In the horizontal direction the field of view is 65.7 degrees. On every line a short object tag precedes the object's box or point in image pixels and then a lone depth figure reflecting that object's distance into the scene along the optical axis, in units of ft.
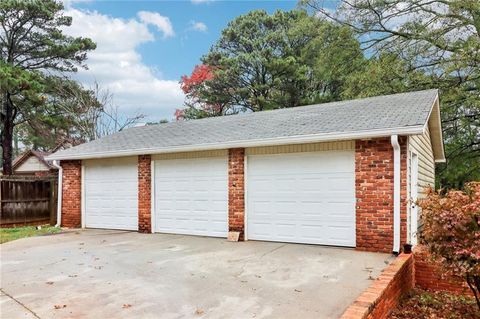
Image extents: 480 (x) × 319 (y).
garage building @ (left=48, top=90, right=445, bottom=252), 22.85
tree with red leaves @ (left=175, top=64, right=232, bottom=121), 83.51
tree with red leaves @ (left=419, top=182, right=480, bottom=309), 13.50
